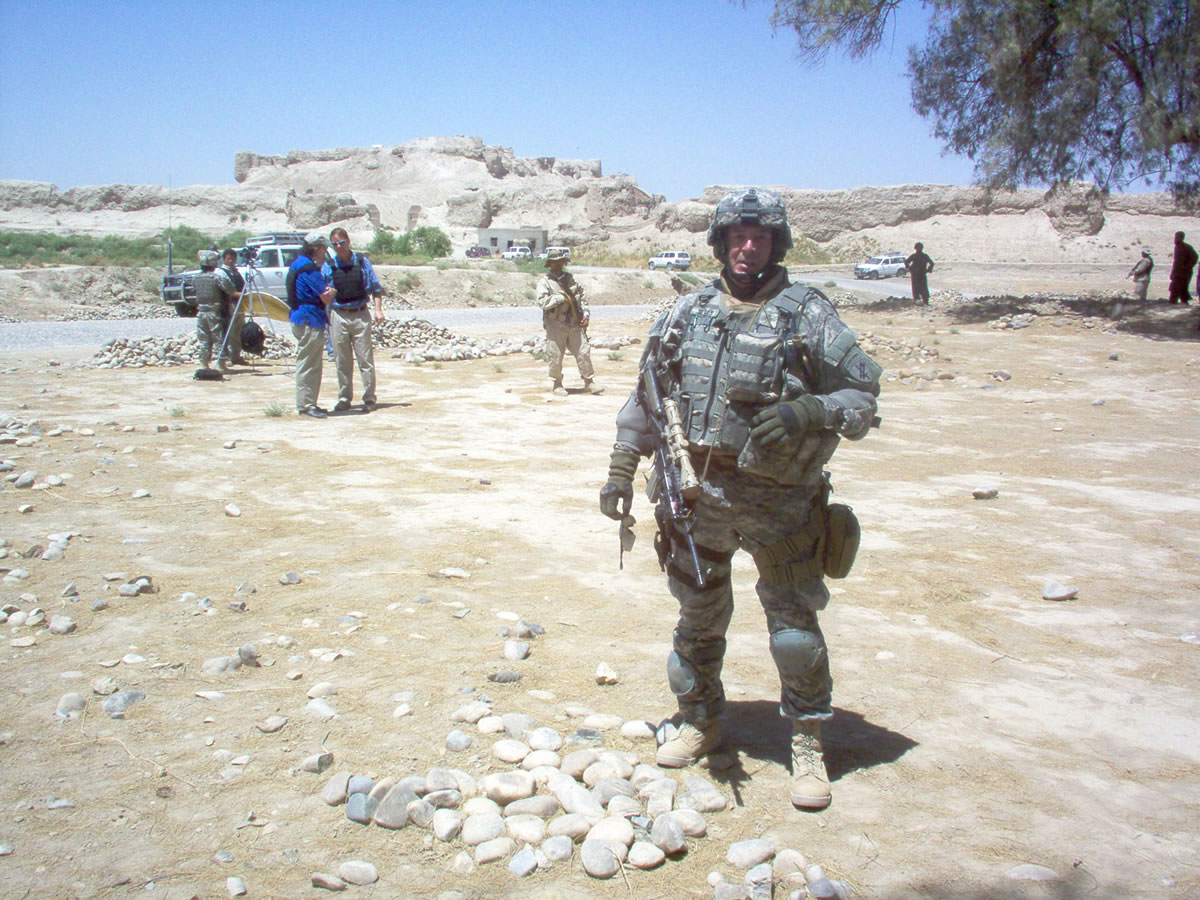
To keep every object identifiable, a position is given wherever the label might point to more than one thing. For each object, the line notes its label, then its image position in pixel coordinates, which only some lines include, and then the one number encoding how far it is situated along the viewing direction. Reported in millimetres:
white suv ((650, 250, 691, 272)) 45500
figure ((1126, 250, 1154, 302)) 20625
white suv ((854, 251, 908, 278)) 42000
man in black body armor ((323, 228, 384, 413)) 9742
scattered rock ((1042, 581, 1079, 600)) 4906
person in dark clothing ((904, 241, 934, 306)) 22984
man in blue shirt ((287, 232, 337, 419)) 9773
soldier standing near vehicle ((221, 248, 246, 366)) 13297
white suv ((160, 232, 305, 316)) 22234
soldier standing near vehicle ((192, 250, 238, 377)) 12953
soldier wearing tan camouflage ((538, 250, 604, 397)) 10930
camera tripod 13461
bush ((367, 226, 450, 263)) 43438
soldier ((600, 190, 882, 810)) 2975
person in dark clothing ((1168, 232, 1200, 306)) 20312
